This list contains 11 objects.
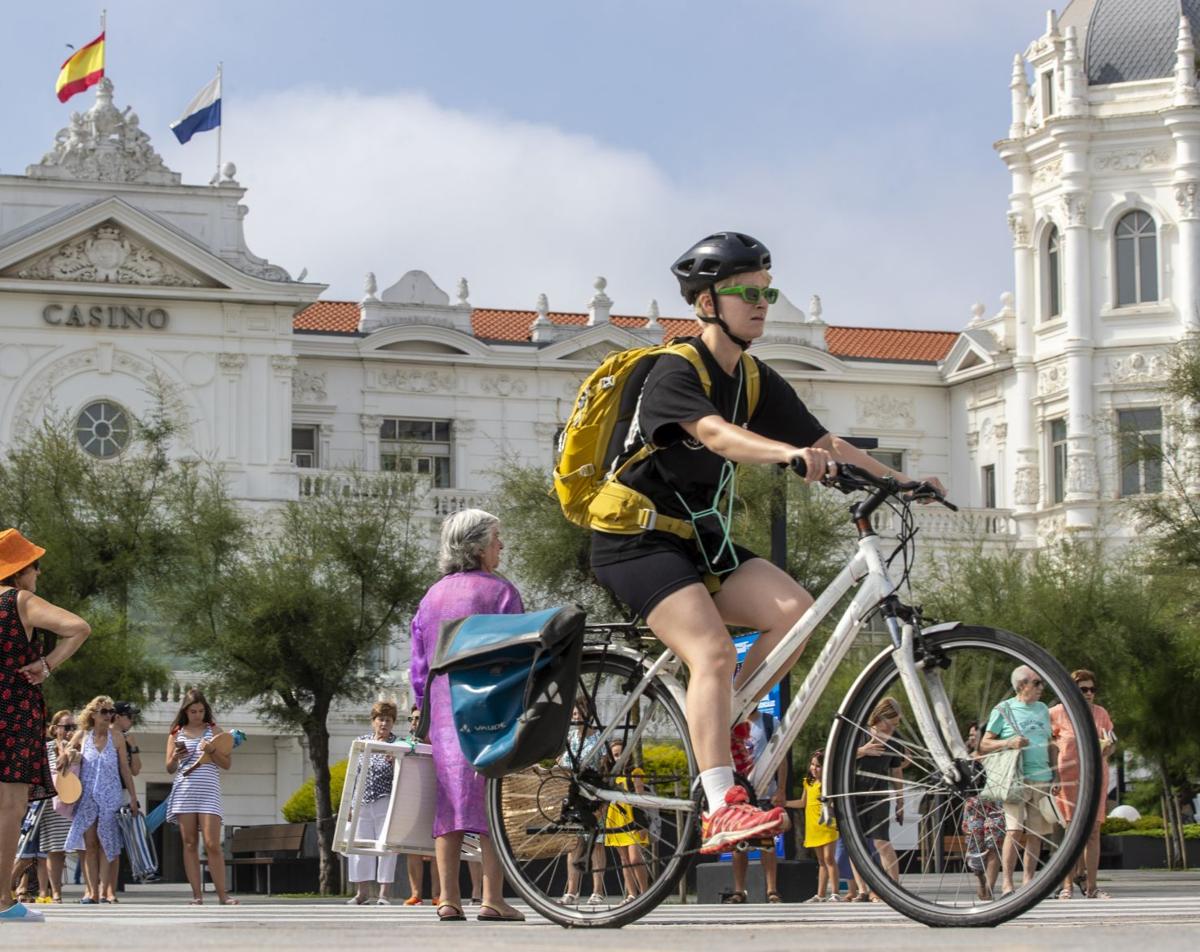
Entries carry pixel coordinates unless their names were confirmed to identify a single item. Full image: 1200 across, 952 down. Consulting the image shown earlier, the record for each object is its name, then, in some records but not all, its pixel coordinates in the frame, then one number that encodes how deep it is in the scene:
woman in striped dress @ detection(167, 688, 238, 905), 16.34
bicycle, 6.52
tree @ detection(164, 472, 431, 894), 36.47
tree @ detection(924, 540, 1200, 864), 36.06
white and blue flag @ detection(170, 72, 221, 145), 52.44
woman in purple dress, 9.17
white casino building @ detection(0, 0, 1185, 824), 50.19
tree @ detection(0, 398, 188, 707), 36.53
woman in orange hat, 9.45
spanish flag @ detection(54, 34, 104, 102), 51.34
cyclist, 7.12
